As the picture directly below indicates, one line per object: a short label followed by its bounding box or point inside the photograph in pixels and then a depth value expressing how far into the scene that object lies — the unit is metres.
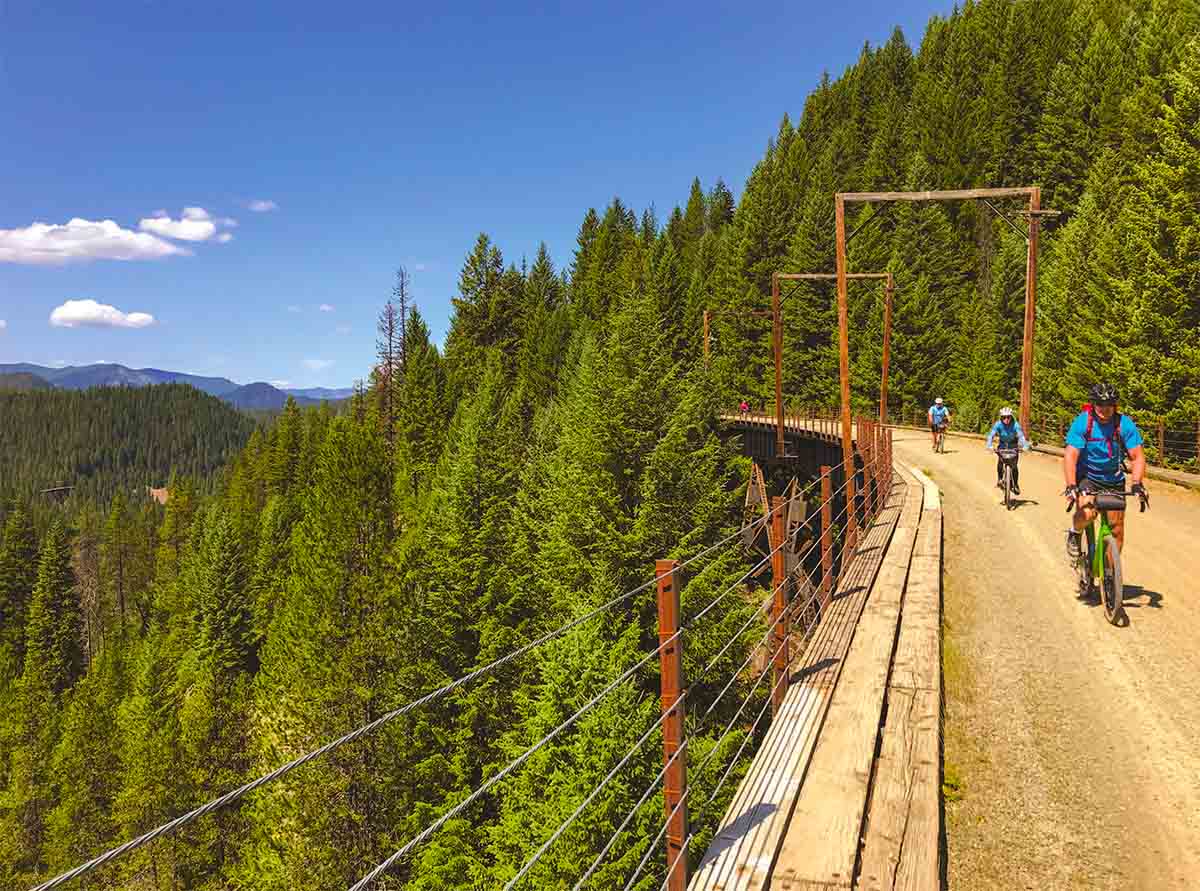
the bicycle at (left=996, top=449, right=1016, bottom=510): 13.76
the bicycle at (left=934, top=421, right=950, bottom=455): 24.99
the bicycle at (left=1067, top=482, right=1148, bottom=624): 7.18
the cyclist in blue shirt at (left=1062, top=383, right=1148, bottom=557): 7.29
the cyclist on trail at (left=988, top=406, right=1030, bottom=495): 13.66
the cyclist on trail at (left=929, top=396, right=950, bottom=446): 24.45
